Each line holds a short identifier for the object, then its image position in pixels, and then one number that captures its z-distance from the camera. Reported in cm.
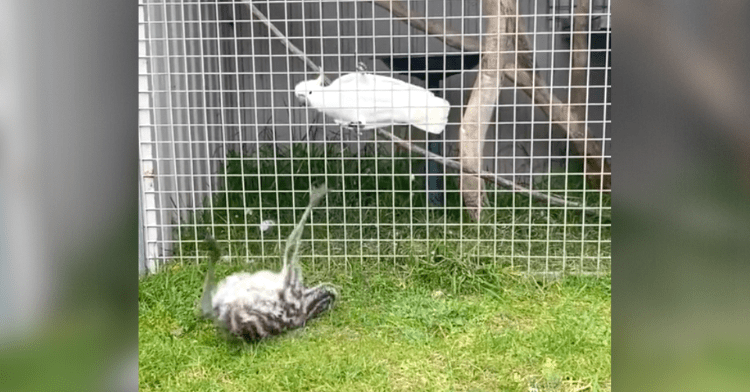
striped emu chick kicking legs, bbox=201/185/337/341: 181
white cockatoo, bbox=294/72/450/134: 237
